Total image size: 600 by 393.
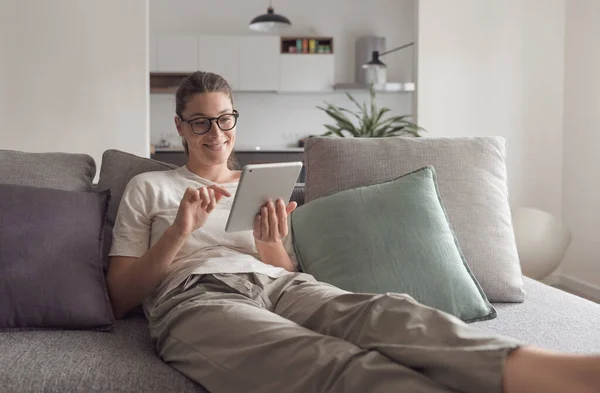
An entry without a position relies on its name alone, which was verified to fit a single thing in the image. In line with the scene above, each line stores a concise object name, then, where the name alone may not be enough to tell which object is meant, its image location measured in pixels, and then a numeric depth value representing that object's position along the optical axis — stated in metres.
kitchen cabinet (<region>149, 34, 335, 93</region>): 8.23
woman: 1.13
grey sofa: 1.47
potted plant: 4.34
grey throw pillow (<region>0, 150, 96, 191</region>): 2.14
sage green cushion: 1.96
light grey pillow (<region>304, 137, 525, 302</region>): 2.19
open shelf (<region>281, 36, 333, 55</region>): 8.42
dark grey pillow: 1.78
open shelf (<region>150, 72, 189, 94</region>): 8.41
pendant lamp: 6.64
